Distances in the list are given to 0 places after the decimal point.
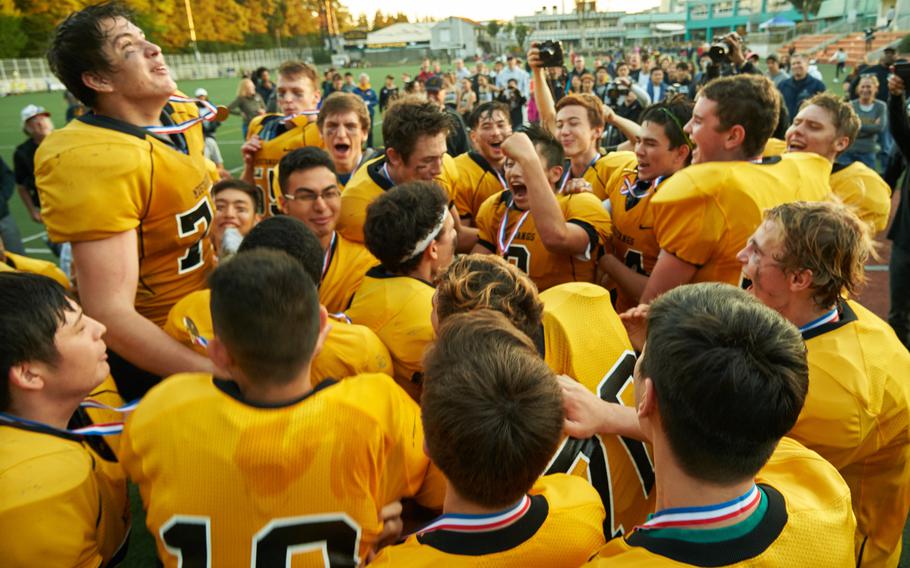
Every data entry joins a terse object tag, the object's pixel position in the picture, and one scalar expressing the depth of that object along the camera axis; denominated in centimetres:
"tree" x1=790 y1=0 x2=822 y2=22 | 7144
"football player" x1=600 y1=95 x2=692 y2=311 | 359
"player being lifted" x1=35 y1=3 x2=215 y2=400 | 221
